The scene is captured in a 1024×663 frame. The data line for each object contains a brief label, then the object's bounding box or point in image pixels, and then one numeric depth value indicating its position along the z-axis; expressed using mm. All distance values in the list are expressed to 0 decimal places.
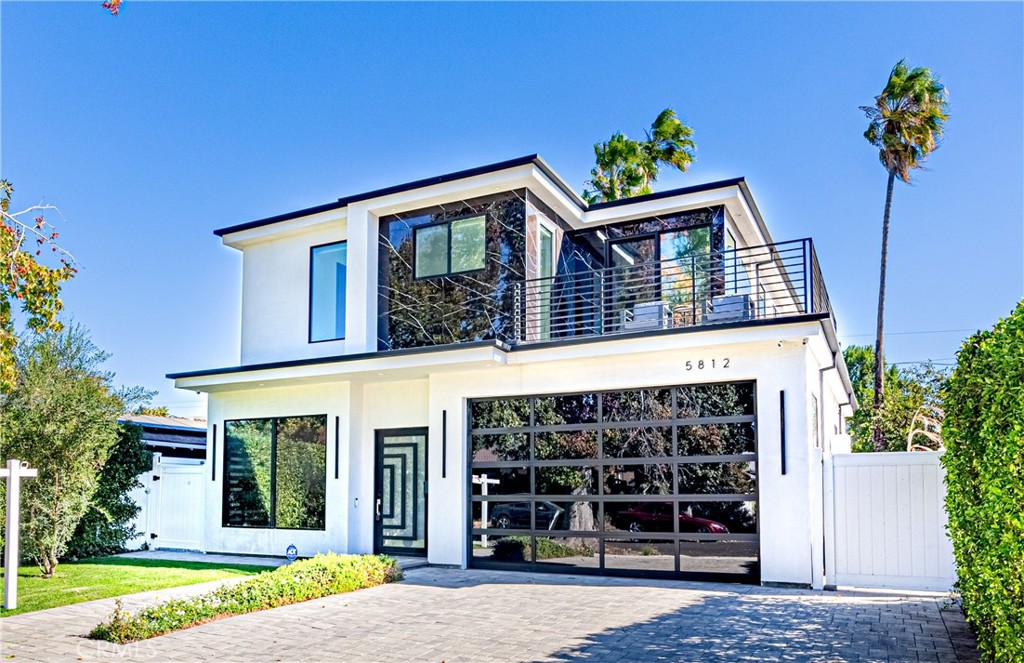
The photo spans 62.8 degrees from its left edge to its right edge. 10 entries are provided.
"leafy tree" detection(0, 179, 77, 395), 10125
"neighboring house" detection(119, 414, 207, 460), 19297
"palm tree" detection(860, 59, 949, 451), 23141
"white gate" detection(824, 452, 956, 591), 11281
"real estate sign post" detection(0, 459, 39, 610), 7480
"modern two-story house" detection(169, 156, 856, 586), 12555
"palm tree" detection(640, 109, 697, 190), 25719
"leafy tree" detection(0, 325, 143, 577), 13633
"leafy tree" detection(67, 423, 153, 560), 15891
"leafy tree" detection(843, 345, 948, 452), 21594
